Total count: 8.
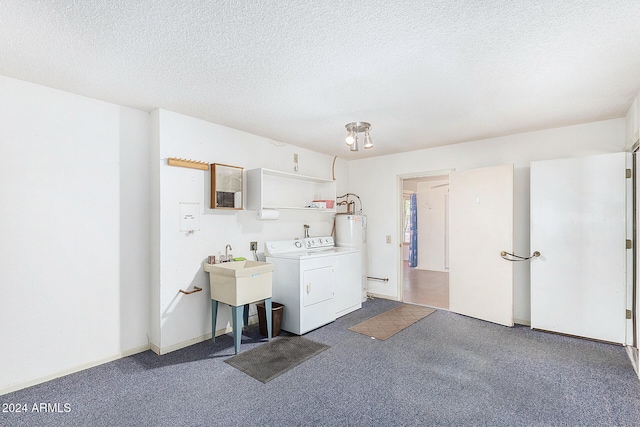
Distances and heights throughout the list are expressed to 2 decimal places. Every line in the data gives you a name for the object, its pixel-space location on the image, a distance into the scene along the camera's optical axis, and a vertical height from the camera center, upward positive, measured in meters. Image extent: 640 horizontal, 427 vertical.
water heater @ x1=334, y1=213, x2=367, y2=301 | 4.91 -0.29
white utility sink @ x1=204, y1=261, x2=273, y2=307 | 3.00 -0.70
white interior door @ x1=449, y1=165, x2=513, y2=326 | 3.78 -0.37
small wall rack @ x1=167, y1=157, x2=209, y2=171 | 3.09 +0.53
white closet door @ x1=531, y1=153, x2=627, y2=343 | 3.15 -0.35
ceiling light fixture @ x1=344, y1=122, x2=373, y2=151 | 3.37 +0.96
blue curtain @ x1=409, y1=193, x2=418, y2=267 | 8.21 -0.52
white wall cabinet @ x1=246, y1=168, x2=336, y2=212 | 3.74 +0.34
